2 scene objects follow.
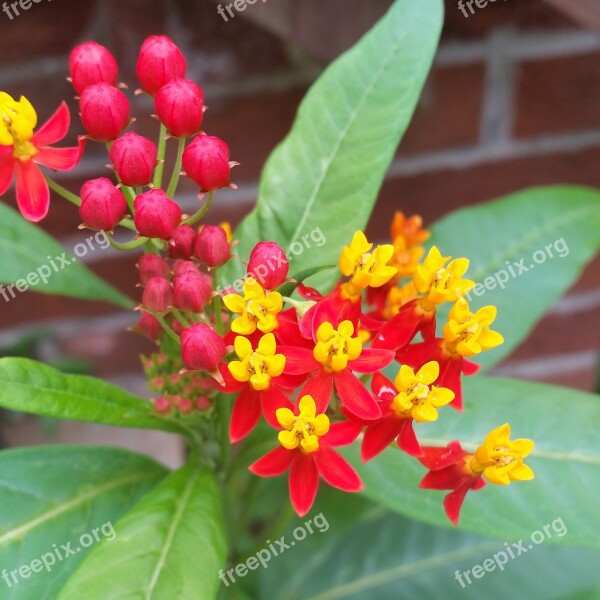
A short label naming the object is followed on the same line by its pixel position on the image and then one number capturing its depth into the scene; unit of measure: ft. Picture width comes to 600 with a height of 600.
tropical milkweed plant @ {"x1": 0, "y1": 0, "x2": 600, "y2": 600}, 0.72
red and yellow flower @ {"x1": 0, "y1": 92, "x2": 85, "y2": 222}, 0.74
